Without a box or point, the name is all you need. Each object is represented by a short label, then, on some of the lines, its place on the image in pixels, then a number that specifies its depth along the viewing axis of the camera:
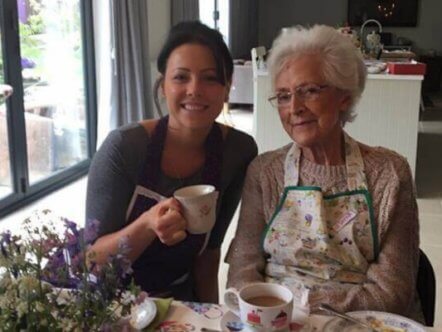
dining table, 1.04
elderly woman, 1.33
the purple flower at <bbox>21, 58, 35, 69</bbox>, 4.07
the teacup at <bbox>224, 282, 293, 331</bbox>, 0.94
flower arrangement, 0.71
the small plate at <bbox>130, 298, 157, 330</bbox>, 1.02
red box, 4.03
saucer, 1.02
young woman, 1.38
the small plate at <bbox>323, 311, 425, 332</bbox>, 1.04
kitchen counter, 4.07
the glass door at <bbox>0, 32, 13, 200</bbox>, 3.85
